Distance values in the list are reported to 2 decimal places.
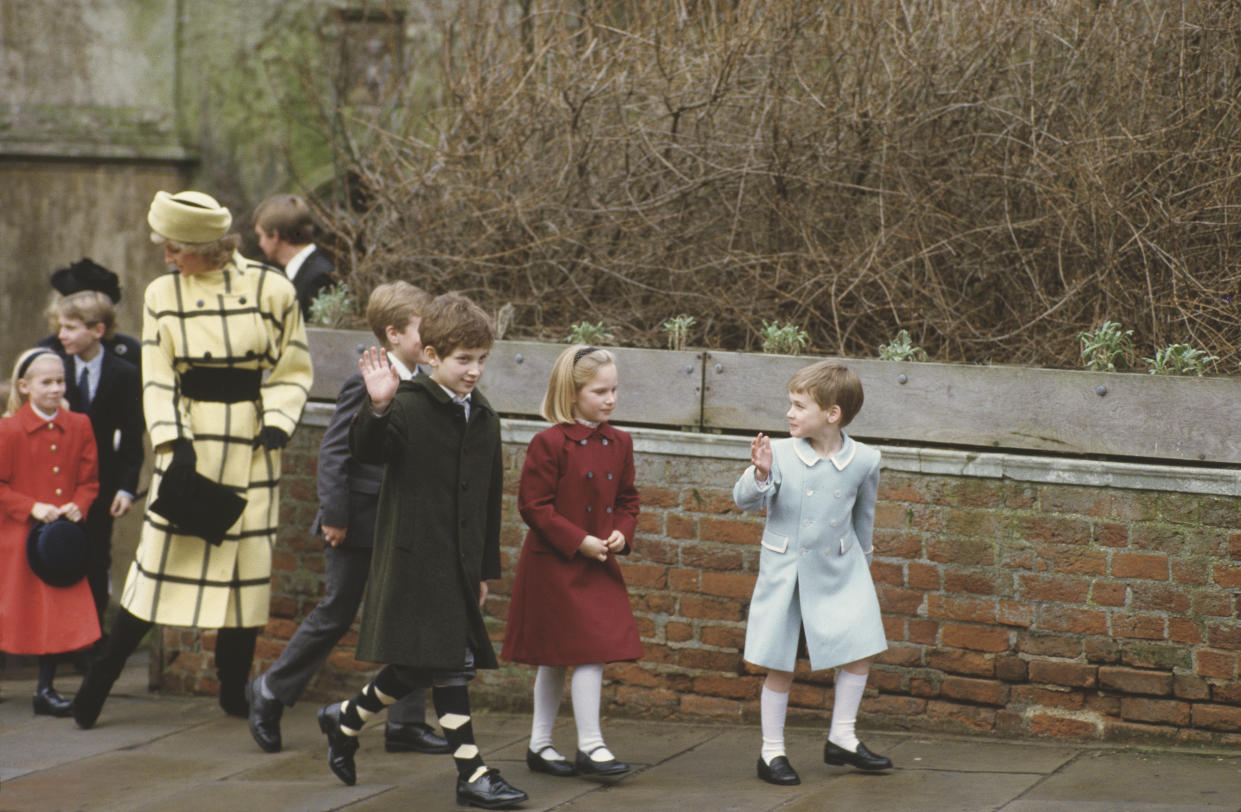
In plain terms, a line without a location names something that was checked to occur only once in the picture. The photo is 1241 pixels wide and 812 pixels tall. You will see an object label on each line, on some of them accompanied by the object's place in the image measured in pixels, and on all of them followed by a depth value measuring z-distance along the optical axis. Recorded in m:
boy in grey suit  11.25
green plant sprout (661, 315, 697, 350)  13.28
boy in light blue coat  10.15
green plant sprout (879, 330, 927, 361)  12.23
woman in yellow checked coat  12.03
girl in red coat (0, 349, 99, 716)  13.36
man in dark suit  14.66
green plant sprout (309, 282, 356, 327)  14.77
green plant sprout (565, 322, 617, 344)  13.45
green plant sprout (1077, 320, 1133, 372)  11.70
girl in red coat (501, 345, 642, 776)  10.40
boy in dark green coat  9.94
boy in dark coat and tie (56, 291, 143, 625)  14.19
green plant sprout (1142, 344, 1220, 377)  11.34
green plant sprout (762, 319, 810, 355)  12.80
